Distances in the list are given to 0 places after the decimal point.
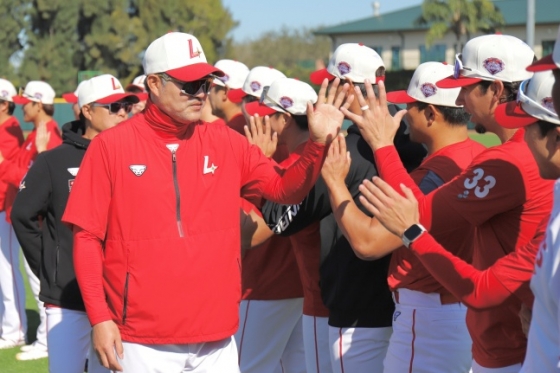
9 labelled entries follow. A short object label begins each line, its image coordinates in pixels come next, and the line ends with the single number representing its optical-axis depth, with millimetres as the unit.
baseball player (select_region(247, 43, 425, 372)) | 9641
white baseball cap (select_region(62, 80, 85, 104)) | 18519
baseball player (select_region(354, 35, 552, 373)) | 7086
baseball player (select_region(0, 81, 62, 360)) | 17094
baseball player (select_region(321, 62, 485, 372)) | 8781
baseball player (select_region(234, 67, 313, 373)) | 12109
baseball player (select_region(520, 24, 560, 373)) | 5020
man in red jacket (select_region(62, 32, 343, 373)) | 8258
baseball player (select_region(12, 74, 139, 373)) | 11234
